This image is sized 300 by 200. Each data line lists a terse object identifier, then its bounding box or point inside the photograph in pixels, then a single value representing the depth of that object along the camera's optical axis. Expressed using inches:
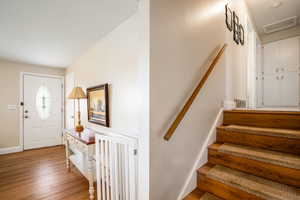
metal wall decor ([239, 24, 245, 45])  101.6
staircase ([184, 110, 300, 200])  41.3
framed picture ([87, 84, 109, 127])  82.7
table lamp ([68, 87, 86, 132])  90.7
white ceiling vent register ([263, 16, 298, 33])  122.1
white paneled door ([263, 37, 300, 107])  128.4
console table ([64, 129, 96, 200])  66.2
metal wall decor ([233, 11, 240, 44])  91.4
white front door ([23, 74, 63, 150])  138.9
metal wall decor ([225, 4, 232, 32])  81.6
